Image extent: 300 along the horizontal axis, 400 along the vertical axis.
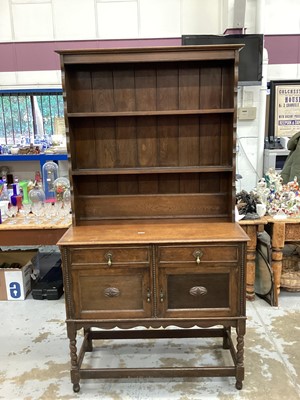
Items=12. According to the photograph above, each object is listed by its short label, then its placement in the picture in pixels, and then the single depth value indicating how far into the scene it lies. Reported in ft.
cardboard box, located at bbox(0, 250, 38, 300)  11.46
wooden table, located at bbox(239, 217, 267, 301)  10.48
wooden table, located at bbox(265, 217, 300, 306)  10.43
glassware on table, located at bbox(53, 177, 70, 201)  11.47
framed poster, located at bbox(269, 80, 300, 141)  16.89
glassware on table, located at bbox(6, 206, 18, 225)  10.53
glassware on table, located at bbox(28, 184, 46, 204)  11.09
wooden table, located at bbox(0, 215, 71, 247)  10.12
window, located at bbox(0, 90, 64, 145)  17.38
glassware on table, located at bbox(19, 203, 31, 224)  10.63
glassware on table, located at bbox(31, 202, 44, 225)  11.00
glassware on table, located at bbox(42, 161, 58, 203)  12.06
